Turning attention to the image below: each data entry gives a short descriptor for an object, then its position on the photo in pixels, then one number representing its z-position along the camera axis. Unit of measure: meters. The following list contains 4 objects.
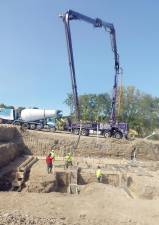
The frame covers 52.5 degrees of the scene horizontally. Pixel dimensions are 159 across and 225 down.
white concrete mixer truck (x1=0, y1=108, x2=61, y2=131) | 15.76
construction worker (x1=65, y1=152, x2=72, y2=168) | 10.47
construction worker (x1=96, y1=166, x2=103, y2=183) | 9.70
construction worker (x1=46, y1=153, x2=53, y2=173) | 9.48
